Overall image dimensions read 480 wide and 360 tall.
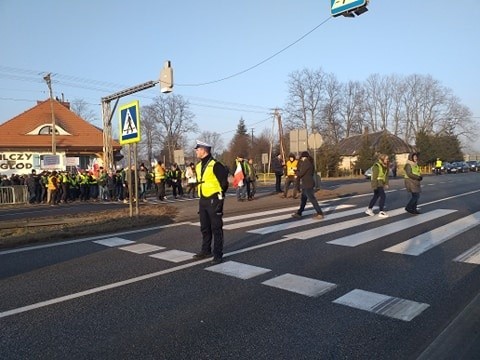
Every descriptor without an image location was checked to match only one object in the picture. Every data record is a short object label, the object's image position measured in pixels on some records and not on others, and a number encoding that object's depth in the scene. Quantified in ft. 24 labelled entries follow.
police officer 21.53
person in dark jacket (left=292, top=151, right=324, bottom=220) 36.04
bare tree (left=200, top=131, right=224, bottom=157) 340.53
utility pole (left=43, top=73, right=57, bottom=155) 110.32
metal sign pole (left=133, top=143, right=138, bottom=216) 35.17
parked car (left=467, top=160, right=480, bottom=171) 199.31
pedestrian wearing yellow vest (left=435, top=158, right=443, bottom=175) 167.44
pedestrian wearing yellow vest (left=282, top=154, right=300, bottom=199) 54.51
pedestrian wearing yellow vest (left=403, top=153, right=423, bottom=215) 36.99
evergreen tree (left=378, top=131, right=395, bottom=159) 178.81
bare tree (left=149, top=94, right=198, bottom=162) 283.59
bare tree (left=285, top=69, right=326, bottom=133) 237.86
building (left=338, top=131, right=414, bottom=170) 232.73
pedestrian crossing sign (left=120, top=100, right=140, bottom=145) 34.32
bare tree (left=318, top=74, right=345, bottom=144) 247.09
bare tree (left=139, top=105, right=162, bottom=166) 285.84
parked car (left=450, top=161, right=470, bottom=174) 186.50
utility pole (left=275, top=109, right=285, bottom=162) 165.48
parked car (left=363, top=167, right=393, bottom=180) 127.91
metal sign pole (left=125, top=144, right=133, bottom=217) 36.06
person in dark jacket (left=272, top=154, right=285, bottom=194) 61.87
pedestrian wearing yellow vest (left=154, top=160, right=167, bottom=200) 63.93
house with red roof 109.40
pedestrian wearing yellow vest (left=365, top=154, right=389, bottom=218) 37.17
